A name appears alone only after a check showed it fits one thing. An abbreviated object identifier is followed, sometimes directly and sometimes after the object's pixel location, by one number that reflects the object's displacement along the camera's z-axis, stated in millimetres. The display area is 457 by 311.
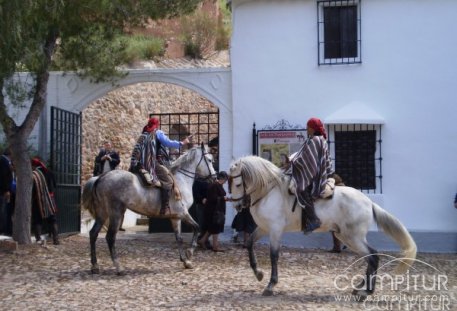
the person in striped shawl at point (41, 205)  13195
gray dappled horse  10469
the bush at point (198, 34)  28688
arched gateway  14711
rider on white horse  8742
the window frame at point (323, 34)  14188
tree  10969
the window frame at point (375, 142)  13906
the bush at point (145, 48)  24548
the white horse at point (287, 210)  8719
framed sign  14055
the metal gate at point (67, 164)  14234
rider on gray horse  10734
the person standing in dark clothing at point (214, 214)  12844
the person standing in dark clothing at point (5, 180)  13727
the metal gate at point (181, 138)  15422
